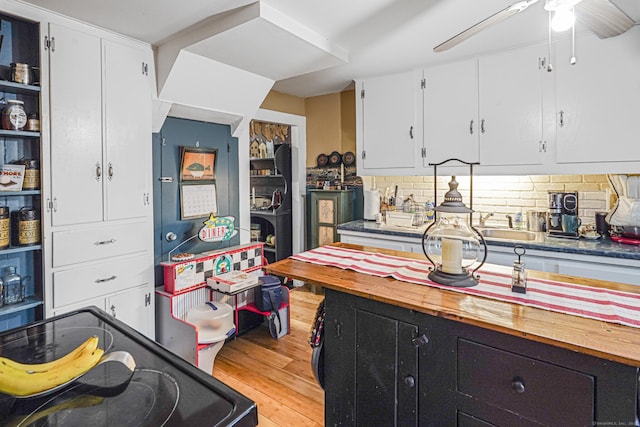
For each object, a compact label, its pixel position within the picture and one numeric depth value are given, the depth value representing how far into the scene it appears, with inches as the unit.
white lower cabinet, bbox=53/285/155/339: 94.1
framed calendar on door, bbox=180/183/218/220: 118.3
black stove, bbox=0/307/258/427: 29.0
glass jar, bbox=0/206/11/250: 78.9
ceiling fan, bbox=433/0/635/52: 57.5
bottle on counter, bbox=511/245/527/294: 54.1
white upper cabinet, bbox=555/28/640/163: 97.7
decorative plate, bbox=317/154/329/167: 170.9
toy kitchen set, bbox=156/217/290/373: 99.4
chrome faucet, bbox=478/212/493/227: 127.7
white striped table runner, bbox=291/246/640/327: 47.1
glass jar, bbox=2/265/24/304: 79.8
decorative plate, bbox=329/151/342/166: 166.7
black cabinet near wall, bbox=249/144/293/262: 170.7
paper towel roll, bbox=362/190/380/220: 149.3
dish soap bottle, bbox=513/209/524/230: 123.3
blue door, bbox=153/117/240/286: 111.9
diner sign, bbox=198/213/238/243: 116.3
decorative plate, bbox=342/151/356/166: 163.0
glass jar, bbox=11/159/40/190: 82.0
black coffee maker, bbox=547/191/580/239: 107.0
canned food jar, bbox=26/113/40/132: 82.1
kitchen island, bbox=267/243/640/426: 39.9
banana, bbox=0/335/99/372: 32.7
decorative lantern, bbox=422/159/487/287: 57.1
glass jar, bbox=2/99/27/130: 78.7
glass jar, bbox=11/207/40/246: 81.7
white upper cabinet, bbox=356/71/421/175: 134.0
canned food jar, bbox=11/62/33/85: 79.7
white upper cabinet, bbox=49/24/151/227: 84.7
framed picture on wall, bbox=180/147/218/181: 117.3
